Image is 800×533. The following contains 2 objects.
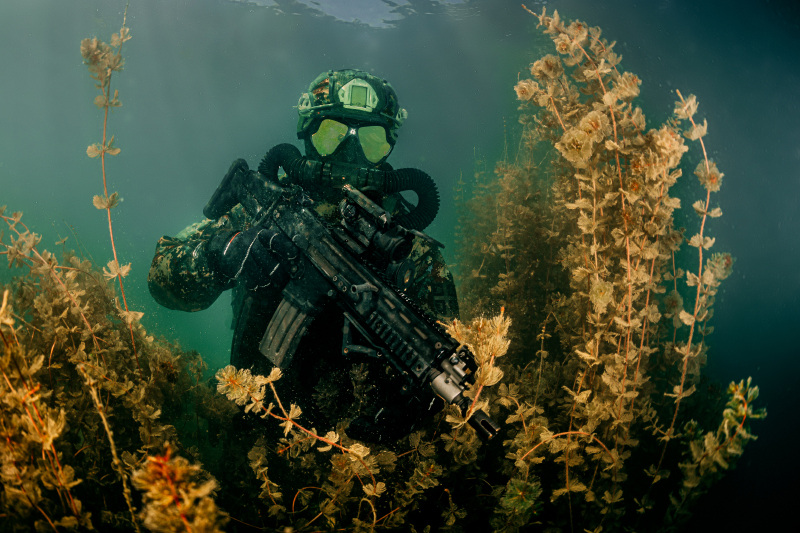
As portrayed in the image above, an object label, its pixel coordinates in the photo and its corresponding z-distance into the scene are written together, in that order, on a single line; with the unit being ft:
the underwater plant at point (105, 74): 1.92
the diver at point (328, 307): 2.79
